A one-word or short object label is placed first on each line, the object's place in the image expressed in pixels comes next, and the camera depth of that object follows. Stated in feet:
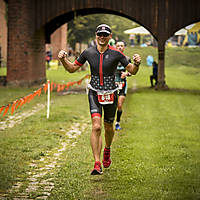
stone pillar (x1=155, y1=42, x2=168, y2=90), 77.81
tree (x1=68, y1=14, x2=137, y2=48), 177.58
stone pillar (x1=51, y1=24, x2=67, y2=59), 165.78
